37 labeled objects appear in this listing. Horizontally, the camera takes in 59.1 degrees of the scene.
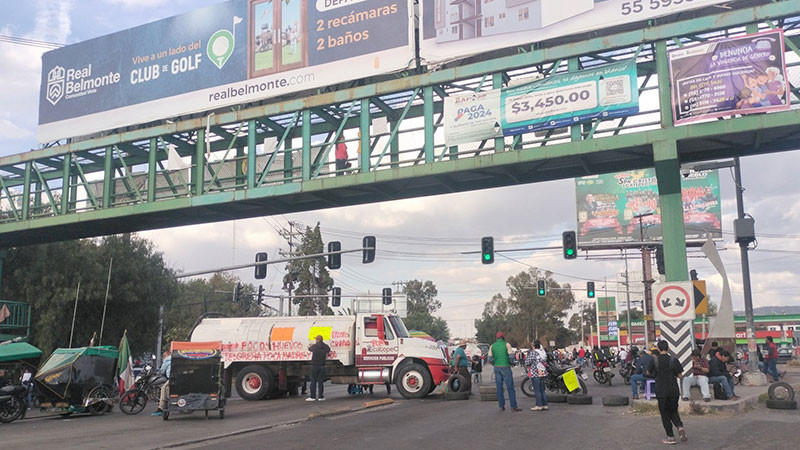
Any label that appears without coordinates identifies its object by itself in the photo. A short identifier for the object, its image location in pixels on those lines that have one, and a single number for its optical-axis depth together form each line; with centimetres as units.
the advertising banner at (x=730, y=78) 1728
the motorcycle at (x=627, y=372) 2788
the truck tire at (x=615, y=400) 1702
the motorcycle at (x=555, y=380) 1948
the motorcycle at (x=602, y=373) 2802
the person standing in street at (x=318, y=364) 1991
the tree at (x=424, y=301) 12692
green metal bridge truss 1825
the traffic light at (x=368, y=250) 2900
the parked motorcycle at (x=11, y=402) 1712
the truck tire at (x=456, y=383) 2114
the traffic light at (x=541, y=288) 4154
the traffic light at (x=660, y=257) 3272
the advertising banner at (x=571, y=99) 1858
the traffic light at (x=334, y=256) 3077
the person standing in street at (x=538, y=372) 1605
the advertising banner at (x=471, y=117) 2022
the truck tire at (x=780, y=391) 1649
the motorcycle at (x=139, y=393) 1919
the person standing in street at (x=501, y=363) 1609
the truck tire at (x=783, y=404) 1596
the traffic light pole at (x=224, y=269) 3294
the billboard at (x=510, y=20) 1900
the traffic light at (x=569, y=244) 2959
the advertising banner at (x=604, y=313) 10369
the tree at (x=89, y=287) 3197
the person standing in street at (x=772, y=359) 2650
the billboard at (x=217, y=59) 2230
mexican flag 2120
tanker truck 2139
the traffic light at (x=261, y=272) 3491
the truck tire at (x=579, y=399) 1748
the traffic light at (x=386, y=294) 4695
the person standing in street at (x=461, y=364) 2153
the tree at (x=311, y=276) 7175
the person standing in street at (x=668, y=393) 1115
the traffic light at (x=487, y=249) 2934
